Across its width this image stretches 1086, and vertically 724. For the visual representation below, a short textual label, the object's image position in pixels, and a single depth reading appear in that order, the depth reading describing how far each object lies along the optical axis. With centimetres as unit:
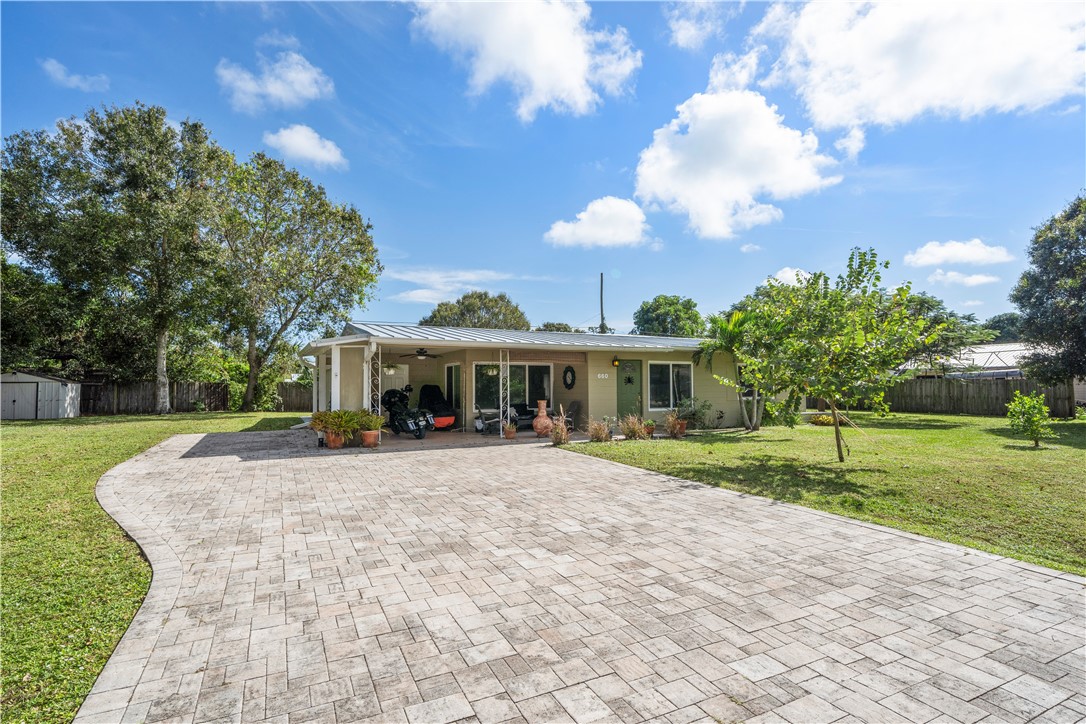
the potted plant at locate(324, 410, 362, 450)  1040
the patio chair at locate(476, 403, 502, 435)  1287
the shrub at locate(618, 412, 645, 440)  1208
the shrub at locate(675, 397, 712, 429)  1434
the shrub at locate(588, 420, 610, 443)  1134
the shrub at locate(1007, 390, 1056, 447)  1013
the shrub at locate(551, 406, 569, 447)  1123
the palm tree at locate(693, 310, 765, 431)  1341
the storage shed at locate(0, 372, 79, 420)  1816
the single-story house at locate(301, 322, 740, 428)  1323
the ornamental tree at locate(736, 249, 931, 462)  762
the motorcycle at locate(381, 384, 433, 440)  1210
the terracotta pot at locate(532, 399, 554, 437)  1268
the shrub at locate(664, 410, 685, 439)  1272
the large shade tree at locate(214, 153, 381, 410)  2256
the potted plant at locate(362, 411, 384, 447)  1066
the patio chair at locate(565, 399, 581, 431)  1395
